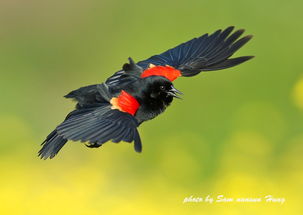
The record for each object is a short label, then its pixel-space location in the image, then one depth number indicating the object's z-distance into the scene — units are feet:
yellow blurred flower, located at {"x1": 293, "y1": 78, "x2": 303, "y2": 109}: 33.19
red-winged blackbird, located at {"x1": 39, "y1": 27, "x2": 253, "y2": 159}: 21.18
